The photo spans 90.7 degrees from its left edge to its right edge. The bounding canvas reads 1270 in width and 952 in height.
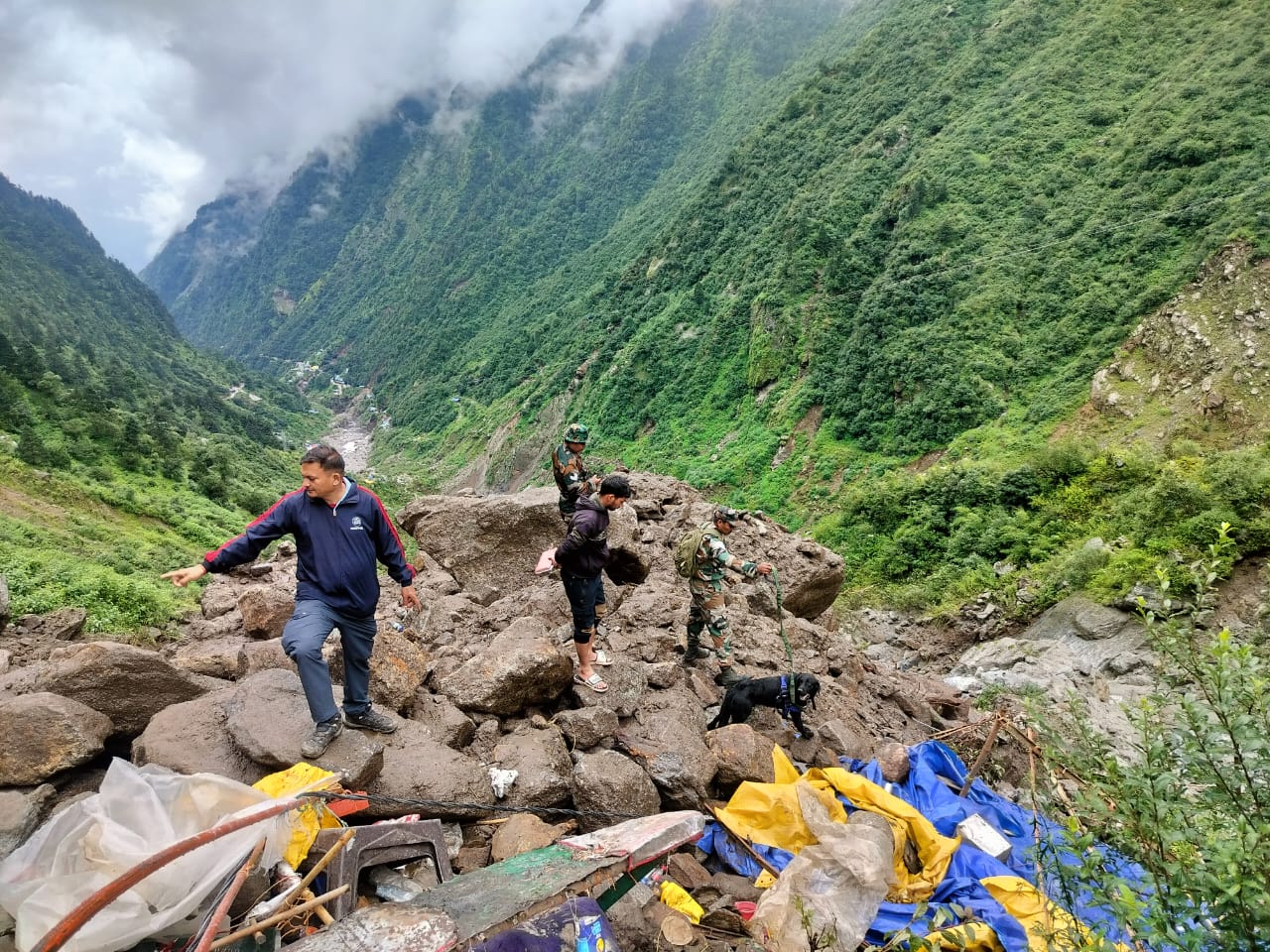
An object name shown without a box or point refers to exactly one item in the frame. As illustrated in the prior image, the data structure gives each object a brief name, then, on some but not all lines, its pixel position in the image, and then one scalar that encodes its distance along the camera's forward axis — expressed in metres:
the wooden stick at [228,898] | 2.14
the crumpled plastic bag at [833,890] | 3.12
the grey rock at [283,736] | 3.58
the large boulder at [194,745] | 3.53
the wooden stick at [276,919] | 2.26
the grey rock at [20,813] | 2.91
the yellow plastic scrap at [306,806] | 2.88
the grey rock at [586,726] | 4.85
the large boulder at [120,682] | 3.80
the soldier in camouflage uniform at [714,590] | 6.18
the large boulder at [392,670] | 4.73
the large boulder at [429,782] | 3.64
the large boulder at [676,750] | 4.48
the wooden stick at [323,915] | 2.56
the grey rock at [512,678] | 5.02
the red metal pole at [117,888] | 2.01
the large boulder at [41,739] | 3.27
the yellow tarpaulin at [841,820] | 3.92
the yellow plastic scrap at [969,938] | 3.15
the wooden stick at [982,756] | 4.85
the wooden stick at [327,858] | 2.62
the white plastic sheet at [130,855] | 2.18
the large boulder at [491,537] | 8.02
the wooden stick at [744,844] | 3.78
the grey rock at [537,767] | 4.10
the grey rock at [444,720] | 4.58
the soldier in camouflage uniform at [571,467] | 7.04
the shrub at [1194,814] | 1.78
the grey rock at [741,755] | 4.77
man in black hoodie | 5.24
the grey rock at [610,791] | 4.05
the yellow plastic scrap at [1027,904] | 3.07
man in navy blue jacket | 3.62
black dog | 5.59
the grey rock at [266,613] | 6.41
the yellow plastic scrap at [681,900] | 3.38
